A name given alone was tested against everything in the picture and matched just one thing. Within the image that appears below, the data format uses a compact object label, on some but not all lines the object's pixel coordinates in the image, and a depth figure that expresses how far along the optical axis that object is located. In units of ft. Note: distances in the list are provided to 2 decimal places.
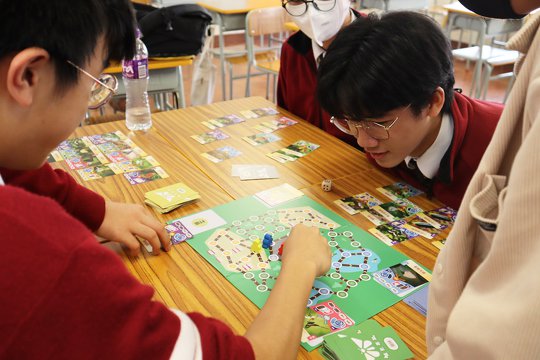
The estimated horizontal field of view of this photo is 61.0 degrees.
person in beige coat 1.55
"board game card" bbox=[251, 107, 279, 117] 6.33
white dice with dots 4.39
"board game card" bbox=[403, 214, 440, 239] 3.75
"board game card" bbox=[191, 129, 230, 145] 5.50
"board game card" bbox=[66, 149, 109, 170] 4.80
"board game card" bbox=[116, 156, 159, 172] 4.79
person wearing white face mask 6.12
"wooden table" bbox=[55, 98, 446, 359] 2.94
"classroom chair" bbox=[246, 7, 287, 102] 11.37
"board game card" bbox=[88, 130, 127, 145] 5.43
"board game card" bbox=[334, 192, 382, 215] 4.09
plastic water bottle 5.97
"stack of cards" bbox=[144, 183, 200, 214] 4.03
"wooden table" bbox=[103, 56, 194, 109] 8.79
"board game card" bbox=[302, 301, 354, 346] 2.72
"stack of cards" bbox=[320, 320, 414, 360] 2.58
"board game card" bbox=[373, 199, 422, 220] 4.04
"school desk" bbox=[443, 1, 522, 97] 13.39
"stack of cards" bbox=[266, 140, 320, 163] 5.08
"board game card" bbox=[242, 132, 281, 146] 5.44
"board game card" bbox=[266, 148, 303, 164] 5.05
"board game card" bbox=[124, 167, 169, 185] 4.55
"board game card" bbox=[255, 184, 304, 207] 4.19
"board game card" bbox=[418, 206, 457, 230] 3.90
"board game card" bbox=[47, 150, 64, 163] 4.84
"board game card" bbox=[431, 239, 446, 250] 3.58
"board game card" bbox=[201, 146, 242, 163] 5.05
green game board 3.04
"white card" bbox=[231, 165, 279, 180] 4.64
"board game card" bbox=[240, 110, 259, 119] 6.20
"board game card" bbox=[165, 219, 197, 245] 3.64
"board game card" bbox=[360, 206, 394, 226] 3.91
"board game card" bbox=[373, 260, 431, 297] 3.13
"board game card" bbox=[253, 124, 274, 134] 5.77
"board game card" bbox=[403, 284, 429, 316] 2.96
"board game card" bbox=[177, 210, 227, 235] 3.78
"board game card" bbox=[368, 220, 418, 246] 3.66
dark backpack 8.60
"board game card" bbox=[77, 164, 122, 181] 4.59
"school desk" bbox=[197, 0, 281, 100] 12.94
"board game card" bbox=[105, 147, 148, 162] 5.01
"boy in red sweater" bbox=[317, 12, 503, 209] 3.83
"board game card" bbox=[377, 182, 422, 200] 4.36
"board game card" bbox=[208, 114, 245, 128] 5.98
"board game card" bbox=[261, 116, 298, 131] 5.91
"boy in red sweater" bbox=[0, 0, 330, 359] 1.53
